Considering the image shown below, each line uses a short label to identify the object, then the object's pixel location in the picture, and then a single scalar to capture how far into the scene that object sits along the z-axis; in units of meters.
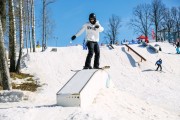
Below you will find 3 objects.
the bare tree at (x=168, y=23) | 67.81
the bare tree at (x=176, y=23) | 68.00
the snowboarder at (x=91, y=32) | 11.88
